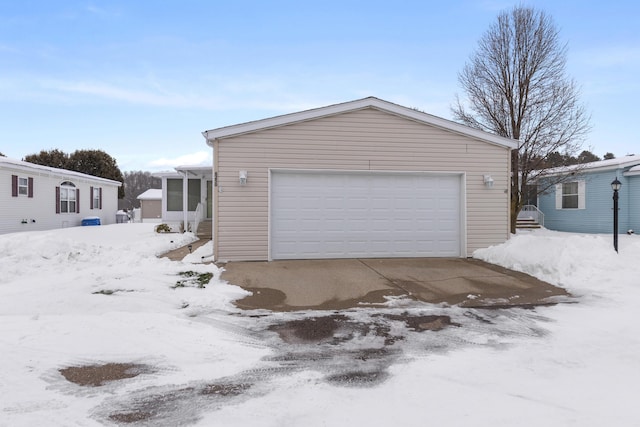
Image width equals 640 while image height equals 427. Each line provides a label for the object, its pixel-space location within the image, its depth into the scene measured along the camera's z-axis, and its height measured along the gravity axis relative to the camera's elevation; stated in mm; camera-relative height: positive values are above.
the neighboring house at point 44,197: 15828 +793
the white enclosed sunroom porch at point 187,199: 15955 +639
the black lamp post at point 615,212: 8758 +25
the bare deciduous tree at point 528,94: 14680 +5038
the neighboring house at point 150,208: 31712 +386
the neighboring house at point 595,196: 15484 +788
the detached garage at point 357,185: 8984 +731
